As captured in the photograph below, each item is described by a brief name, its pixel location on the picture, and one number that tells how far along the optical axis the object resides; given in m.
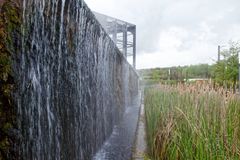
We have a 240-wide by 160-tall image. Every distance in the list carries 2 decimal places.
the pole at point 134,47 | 25.54
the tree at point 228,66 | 13.52
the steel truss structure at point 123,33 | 20.16
